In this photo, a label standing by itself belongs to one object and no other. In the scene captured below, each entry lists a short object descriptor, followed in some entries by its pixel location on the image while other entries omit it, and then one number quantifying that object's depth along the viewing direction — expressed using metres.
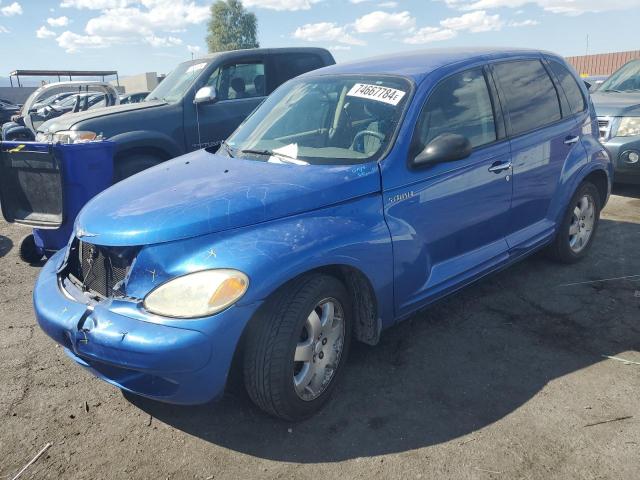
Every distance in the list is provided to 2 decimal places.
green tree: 67.75
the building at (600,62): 33.75
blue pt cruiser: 2.38
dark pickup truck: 5.81
